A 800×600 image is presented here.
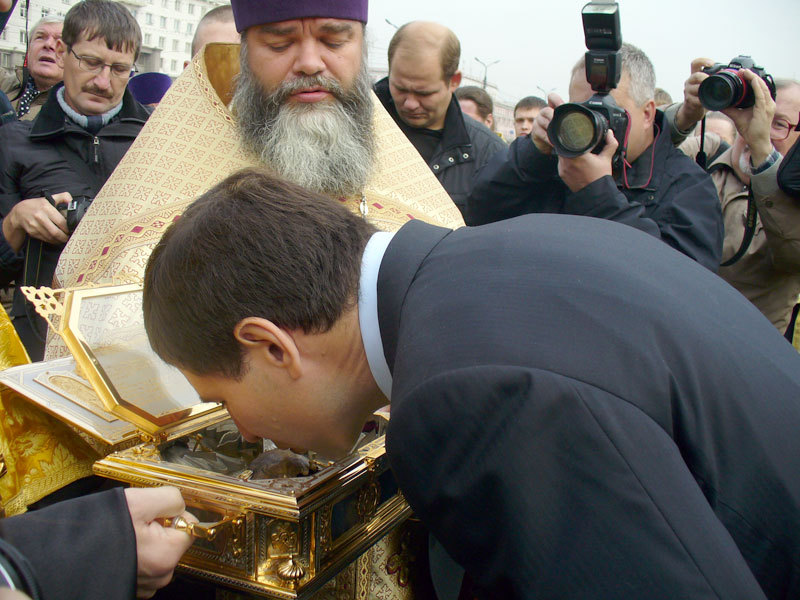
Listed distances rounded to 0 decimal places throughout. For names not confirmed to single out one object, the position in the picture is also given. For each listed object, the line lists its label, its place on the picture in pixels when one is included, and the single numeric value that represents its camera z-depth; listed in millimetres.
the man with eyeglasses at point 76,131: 2457
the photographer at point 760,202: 2457
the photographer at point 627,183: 2270
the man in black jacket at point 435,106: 3197
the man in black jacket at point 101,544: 1048
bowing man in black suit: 864
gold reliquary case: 1312
